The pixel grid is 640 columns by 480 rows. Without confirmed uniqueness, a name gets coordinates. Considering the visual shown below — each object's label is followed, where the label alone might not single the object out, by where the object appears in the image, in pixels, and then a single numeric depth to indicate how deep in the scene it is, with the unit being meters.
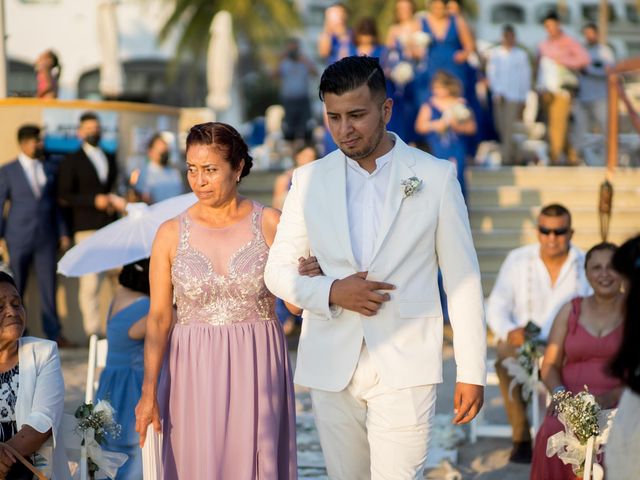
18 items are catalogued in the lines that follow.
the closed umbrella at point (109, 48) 18.81
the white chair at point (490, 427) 8.28
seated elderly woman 5.49
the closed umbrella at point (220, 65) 19.75
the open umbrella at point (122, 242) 6.91
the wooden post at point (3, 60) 13.12
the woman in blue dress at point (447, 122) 12.90
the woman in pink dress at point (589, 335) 6.96
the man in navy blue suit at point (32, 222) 11.88
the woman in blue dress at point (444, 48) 13.42
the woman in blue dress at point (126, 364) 6.79
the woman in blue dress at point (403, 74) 13.40
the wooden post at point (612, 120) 14.42
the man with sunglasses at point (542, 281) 8.38
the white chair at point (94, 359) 7.17
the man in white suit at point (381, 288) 4.38
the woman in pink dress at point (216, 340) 5.13
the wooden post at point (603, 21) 29.51
